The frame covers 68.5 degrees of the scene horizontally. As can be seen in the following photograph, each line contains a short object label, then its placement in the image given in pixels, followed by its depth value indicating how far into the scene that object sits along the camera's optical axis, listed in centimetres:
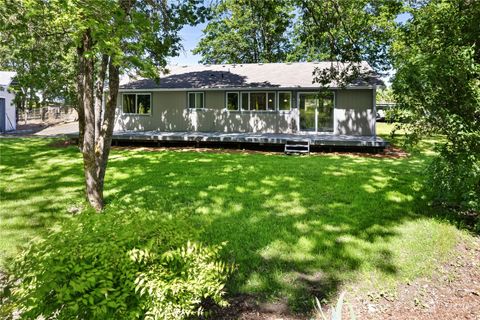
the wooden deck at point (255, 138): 1556
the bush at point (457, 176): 556
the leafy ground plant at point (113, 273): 262
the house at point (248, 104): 1811
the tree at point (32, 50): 651
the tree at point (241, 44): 3416
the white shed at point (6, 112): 2806
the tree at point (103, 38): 375
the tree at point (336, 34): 725
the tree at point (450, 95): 564
